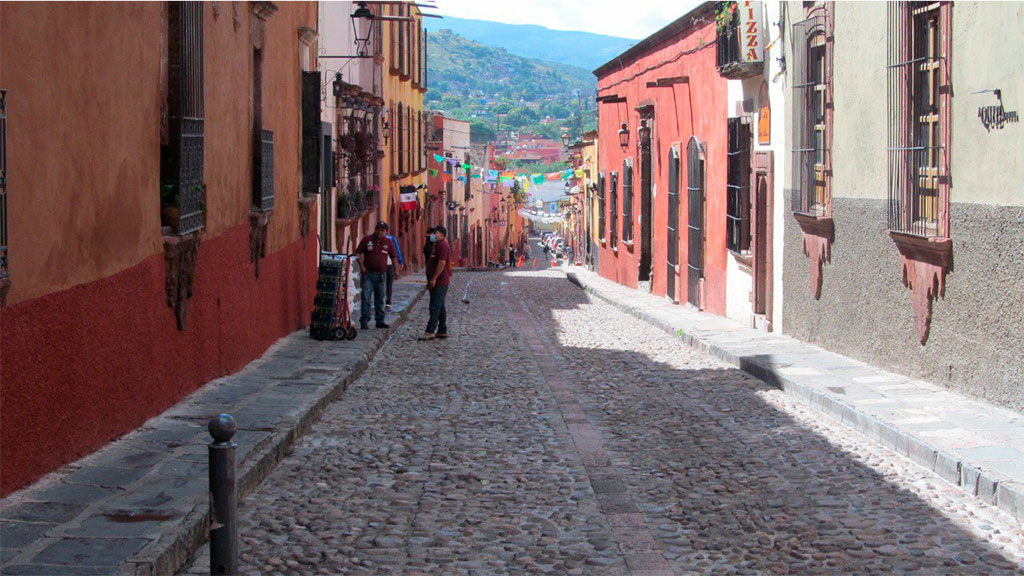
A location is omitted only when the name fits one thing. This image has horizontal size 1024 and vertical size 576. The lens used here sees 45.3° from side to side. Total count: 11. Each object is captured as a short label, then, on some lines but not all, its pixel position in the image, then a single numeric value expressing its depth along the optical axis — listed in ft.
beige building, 30.01
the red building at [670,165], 65.31
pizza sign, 52.95
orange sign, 53.16
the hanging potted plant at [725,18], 55.93
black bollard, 16.53
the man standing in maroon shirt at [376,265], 54.24
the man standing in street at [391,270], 57.11
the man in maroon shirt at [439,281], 52.37
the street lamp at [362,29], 81.05
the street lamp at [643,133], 87.88
